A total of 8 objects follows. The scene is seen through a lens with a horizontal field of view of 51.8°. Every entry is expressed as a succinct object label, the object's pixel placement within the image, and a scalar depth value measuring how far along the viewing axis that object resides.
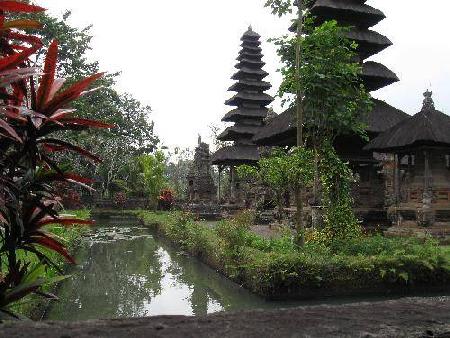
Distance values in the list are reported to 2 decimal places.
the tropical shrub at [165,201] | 29.09
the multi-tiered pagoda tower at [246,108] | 28.02
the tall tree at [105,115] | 29.42
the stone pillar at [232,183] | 27.91
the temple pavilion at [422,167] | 12.52
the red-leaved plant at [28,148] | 2.19
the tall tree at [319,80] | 10.68
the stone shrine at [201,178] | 30.39
